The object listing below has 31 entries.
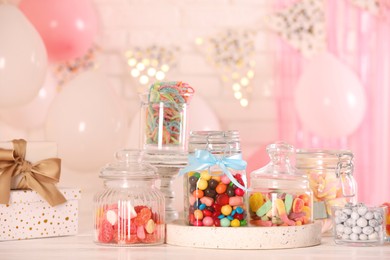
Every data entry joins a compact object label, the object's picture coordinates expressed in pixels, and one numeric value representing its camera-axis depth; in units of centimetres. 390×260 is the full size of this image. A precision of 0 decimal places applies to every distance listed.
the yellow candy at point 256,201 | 178
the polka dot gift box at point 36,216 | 187
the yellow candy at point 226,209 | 175
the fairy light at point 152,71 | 425
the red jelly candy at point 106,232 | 176
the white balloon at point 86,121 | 327
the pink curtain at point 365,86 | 436
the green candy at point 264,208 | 177
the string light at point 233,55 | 431
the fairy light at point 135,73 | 424
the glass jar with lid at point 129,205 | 175
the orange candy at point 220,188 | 175
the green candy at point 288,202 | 176
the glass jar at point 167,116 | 195
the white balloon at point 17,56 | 304
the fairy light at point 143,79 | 423
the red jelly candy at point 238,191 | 175
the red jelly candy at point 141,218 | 175
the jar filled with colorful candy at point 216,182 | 175
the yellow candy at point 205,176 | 176
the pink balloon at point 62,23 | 365
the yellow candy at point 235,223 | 175
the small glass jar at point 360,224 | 173
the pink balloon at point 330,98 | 388
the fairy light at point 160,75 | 422
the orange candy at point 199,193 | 176
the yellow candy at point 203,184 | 176
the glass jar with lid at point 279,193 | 177
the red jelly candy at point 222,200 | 175
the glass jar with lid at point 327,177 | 188
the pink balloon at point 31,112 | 378
